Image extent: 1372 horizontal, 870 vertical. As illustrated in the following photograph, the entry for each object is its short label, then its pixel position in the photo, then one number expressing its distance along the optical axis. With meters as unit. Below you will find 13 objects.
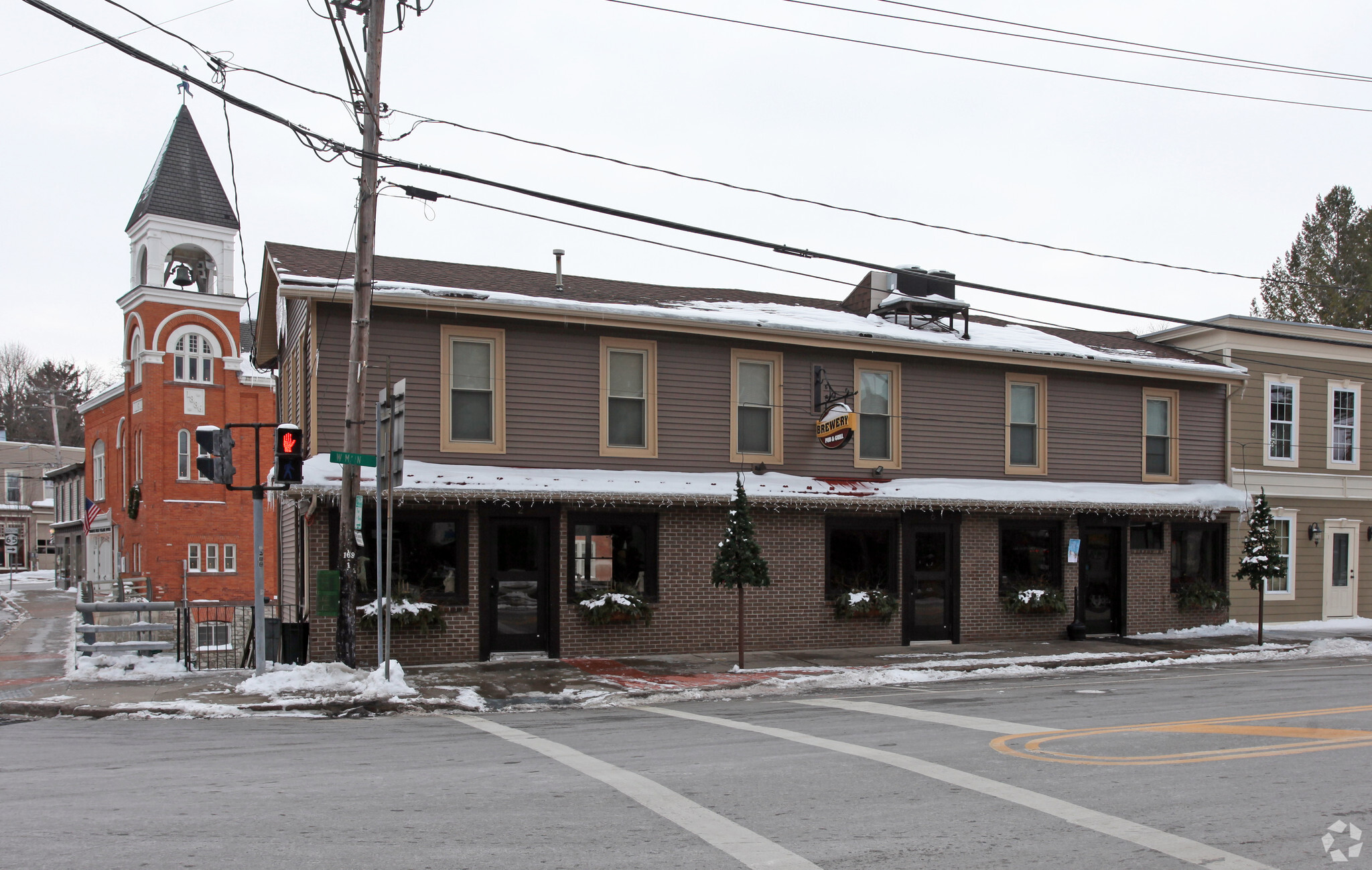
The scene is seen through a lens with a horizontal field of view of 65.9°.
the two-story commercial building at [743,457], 16.06
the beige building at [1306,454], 22.98
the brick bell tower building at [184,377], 38.69
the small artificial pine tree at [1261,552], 19.25
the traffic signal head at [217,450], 13.77
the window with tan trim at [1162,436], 21.86
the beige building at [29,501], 73.62
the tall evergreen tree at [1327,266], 45.56
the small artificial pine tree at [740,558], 15.34
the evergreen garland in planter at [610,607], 16.59
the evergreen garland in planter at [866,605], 18.39
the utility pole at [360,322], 13.36
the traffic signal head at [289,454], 13.39
